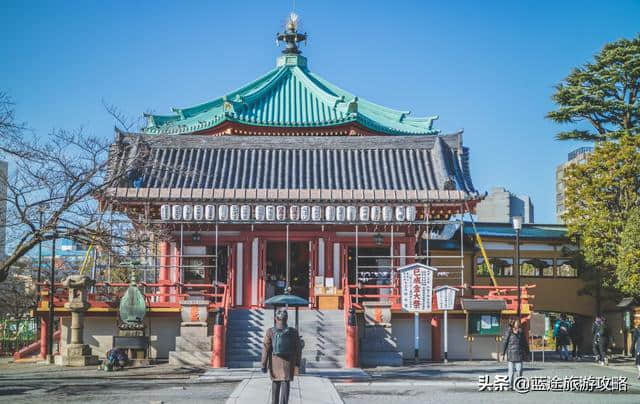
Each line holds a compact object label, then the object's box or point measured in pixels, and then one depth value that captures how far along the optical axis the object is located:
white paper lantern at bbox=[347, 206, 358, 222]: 29.92
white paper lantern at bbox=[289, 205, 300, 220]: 30.02
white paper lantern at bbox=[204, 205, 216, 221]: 29.73
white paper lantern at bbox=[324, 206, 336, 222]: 29.97
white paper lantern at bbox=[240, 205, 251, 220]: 29.91
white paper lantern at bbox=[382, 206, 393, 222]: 30.05
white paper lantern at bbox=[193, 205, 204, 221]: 29.67
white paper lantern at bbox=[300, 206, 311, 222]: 29.86
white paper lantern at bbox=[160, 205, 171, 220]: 29.47
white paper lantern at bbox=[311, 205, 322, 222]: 29.91
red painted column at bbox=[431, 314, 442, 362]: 28.86
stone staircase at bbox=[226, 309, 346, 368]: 25.67
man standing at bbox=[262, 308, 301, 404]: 14.02
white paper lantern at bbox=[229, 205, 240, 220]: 29.86
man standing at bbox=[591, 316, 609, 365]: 28.28
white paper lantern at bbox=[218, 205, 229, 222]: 29.77
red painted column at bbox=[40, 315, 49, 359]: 28.17
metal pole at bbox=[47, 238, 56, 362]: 26.89
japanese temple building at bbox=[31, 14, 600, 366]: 28.27
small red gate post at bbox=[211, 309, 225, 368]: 24.38
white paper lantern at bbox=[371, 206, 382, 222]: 30.01
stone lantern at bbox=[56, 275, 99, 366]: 25.55
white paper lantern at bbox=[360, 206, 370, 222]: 30.00
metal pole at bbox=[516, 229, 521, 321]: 27.39
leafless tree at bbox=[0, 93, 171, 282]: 17.92
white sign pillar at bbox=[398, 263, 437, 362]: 27.50
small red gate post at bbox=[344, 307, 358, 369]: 25.03
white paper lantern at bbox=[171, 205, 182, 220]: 29.70
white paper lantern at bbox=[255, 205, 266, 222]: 29.92
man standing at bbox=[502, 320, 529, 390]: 19.55
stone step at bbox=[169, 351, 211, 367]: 25.65
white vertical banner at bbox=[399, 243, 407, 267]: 31.69
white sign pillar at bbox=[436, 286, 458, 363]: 27.55
